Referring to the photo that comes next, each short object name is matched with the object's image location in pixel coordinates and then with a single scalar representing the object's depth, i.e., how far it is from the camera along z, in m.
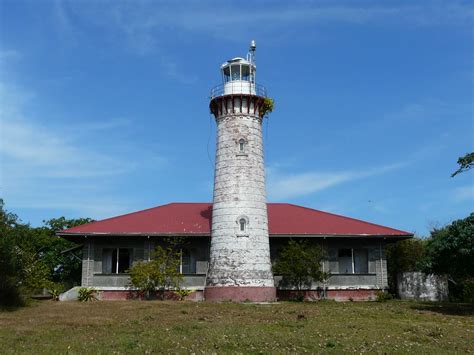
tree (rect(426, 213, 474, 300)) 20.94
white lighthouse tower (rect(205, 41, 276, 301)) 27.97
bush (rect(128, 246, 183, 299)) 28.98
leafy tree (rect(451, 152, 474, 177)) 20.47
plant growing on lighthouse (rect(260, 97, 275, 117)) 30.20
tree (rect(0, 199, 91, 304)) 22.52
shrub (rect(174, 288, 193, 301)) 29.50
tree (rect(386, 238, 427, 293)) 36.81
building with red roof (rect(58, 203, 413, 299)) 30.34
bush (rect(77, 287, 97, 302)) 29.09
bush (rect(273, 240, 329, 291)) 29.34
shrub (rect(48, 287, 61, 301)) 30.18
